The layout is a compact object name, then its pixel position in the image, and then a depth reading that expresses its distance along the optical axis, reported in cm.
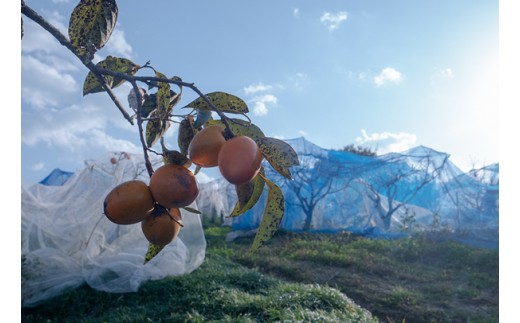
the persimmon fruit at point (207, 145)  53
